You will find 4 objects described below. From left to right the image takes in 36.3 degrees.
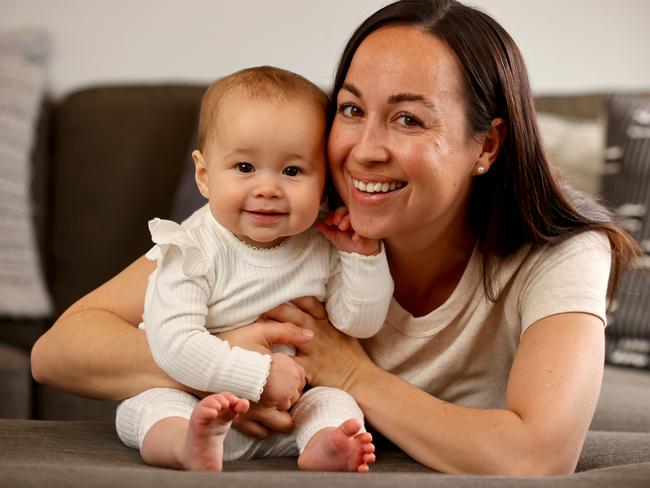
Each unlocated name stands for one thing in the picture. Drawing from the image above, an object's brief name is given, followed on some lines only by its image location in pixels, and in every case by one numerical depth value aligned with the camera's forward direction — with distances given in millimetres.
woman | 1490
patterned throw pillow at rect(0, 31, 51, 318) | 3021
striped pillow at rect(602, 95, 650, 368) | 2680
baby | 1416
